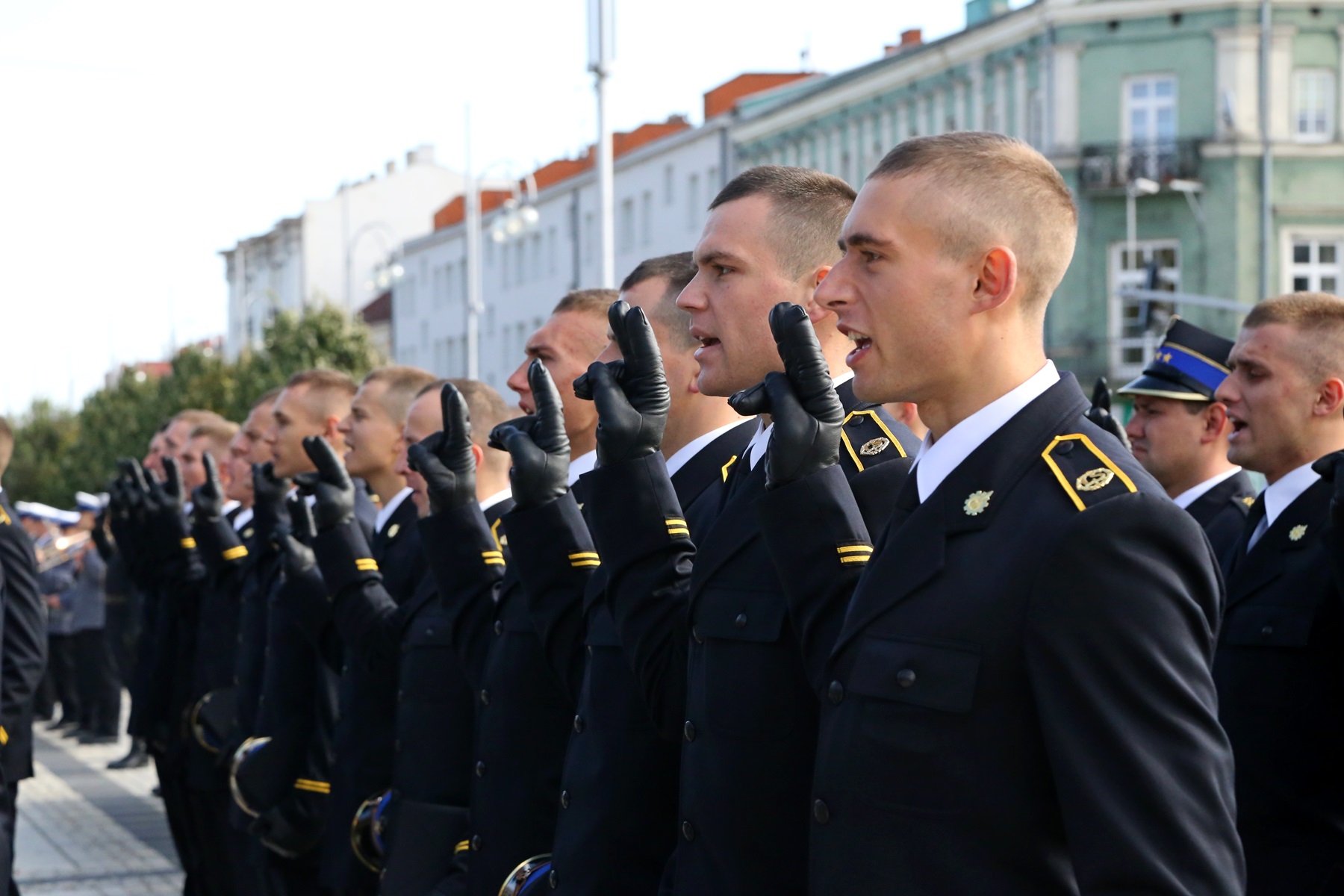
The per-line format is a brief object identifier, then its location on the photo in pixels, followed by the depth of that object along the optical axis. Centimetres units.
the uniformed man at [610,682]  401
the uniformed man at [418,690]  550
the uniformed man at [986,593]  259
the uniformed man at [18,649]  777
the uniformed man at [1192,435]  600
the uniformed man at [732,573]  338
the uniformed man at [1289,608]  446
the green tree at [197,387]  4078
